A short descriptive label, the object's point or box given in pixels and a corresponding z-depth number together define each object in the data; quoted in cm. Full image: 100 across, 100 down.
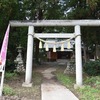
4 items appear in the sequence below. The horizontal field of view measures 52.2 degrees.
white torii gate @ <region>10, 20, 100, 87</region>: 525
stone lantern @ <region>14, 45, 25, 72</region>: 830
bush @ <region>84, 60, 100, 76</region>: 701
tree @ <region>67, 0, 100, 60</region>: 712
